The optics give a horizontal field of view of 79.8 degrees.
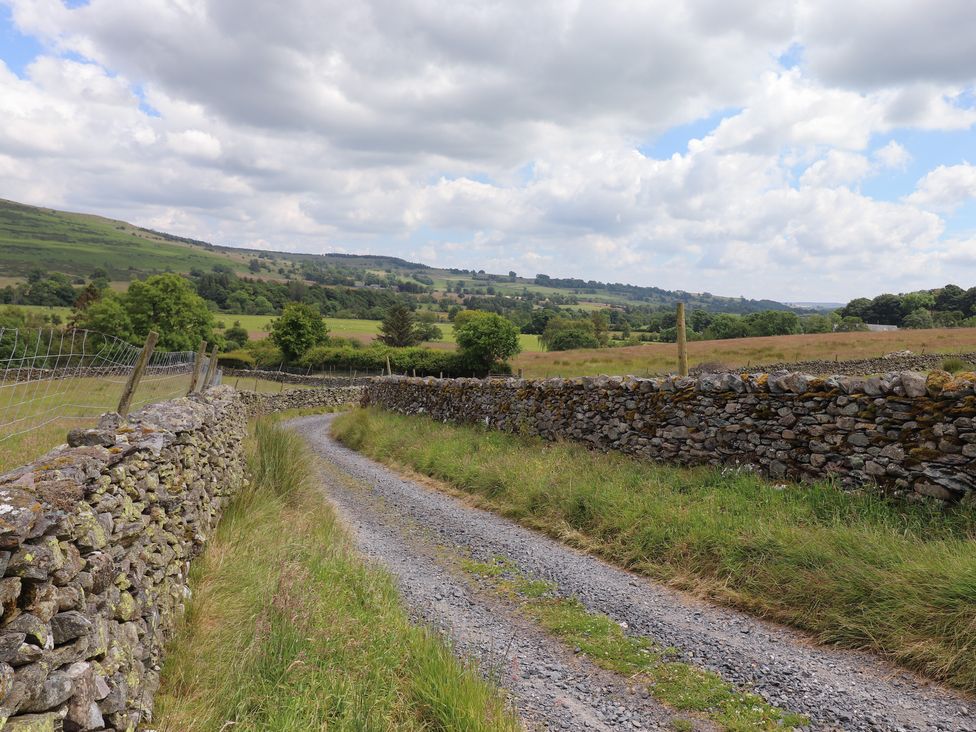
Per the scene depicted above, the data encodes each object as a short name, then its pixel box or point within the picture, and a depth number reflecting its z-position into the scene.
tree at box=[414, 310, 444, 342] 100.88
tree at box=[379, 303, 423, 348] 91.12
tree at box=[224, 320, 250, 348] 90.84
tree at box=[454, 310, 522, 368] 60.25
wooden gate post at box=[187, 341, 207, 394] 10.64
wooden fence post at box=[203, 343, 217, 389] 14.41
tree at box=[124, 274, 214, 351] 74.00
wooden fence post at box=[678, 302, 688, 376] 11.78
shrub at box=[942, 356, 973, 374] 19.95
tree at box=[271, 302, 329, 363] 76.94
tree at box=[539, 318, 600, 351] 84.00
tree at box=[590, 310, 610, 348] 84.86
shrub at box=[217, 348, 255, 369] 69.94
